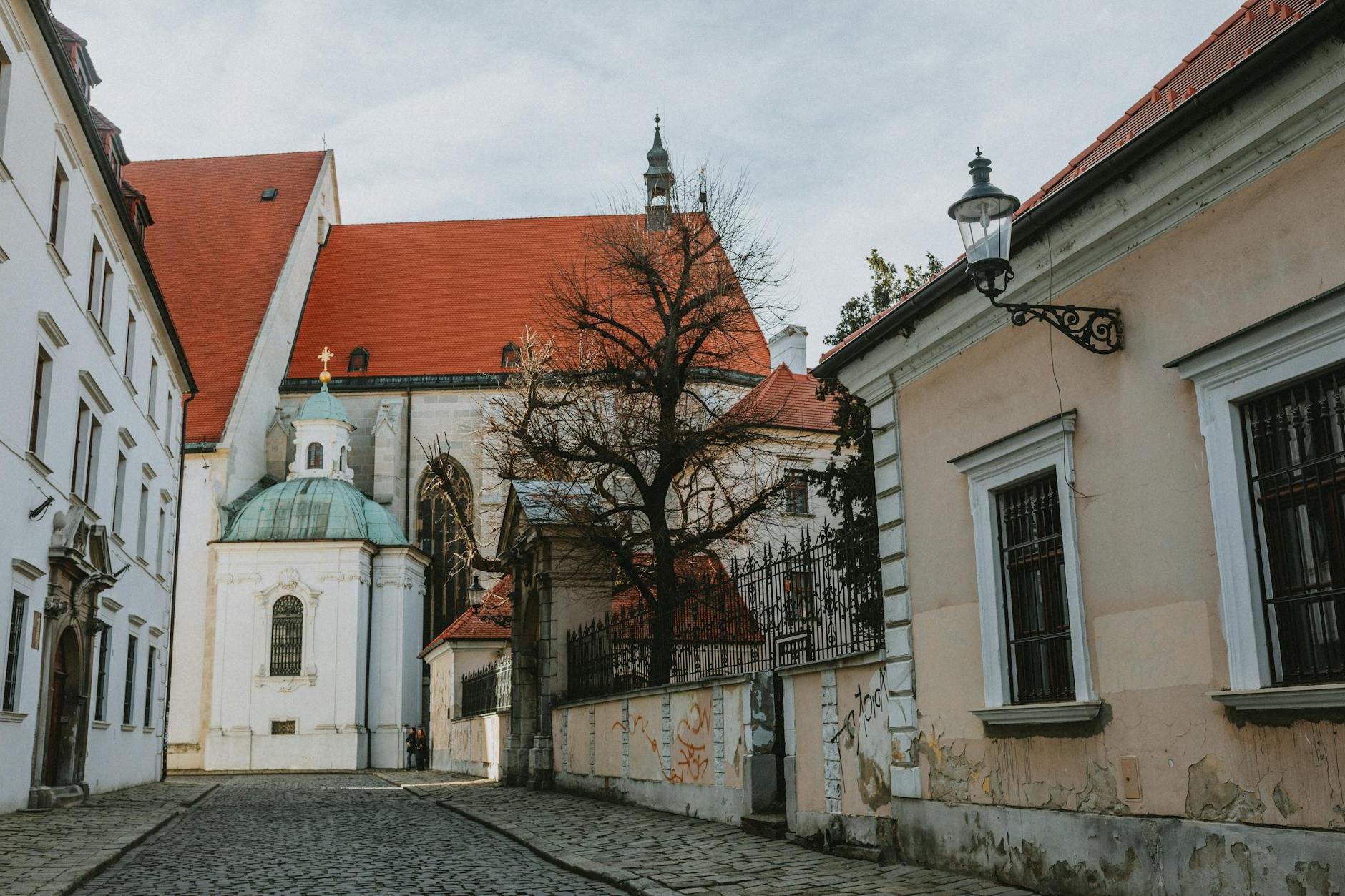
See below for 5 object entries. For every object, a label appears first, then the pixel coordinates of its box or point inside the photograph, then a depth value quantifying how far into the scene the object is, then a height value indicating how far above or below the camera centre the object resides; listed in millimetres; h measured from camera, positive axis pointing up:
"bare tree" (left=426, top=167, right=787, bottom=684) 18609 +4878
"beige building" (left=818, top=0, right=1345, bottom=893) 6059 +1057
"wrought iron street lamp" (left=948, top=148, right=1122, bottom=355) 7082 +2572
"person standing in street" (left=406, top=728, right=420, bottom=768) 37781 -542
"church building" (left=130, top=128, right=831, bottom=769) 37969 +9990
